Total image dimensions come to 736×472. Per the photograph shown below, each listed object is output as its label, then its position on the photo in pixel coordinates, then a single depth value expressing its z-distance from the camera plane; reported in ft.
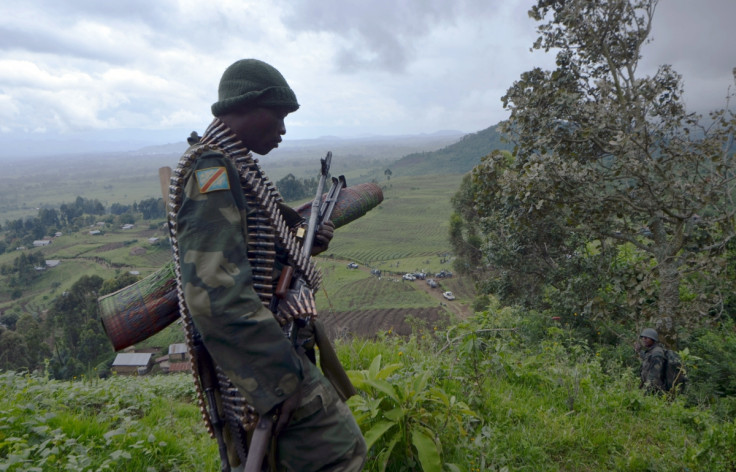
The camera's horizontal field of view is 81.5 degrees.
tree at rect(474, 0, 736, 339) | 25.67
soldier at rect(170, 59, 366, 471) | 5.80
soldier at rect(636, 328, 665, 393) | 22.54
